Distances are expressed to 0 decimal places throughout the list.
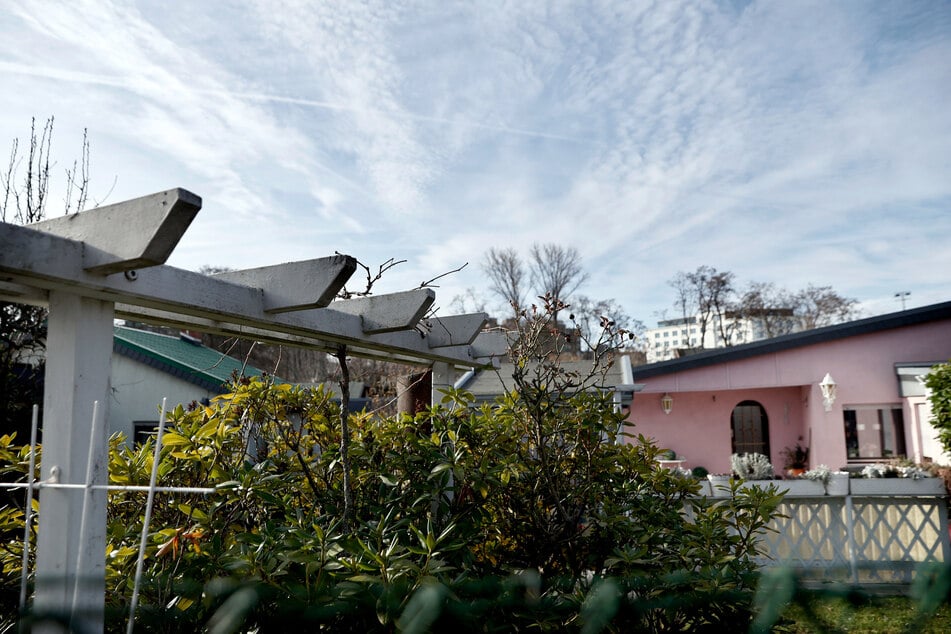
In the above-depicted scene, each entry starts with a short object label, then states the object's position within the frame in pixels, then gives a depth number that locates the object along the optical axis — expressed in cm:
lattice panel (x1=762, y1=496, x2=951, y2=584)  607
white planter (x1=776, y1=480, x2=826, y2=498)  621
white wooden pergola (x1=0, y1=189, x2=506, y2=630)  168
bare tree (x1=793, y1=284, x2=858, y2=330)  2676
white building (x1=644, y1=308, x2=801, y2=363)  2769
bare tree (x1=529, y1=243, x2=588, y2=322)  2733
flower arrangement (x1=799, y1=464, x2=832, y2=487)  625
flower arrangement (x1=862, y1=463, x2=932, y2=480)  734
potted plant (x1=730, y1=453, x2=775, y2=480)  829
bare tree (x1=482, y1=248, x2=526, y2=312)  2722
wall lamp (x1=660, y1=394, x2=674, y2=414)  1236
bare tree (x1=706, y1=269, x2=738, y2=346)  2844
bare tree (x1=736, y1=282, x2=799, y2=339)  2778
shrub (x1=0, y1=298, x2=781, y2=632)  200
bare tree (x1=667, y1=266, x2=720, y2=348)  2866
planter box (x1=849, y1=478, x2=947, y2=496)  605
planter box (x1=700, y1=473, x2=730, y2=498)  643
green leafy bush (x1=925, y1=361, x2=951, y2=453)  851
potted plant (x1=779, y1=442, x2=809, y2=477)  1234
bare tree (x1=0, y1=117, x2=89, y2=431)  618
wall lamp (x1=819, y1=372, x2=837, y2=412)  1151
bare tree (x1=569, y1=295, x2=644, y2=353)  2458
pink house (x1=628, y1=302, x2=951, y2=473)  1162
